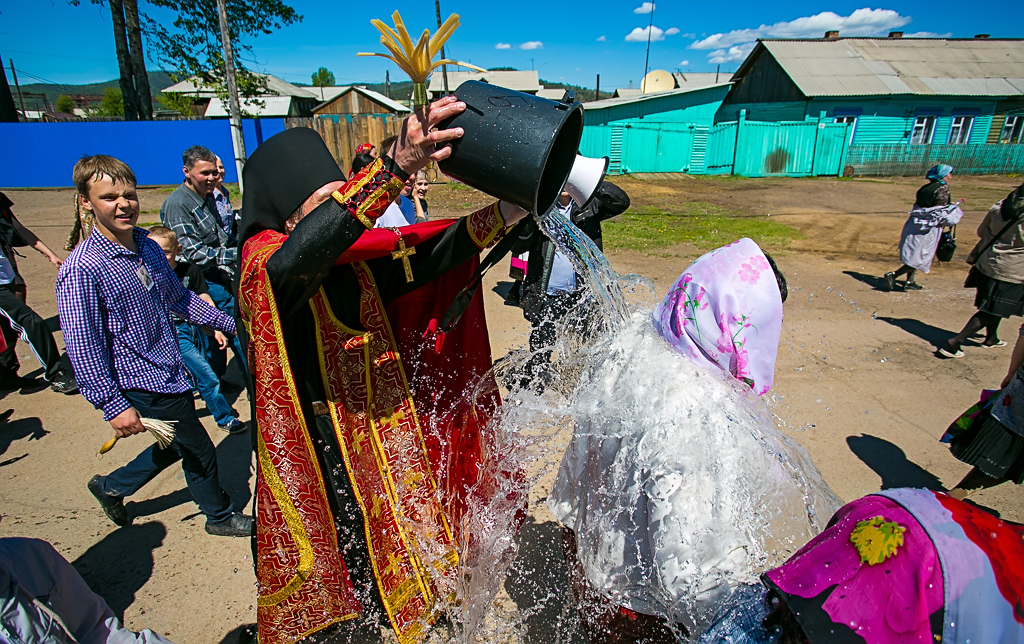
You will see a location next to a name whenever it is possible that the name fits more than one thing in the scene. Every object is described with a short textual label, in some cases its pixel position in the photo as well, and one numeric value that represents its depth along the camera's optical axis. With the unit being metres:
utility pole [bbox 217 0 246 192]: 12.16
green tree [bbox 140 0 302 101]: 15.46
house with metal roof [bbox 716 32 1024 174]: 20.12
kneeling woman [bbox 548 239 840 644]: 1.52
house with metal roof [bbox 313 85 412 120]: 36.12
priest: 1.50
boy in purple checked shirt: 2.20
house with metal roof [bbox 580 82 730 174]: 19.89
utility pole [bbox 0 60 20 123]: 16.84
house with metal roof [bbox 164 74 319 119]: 33.31
